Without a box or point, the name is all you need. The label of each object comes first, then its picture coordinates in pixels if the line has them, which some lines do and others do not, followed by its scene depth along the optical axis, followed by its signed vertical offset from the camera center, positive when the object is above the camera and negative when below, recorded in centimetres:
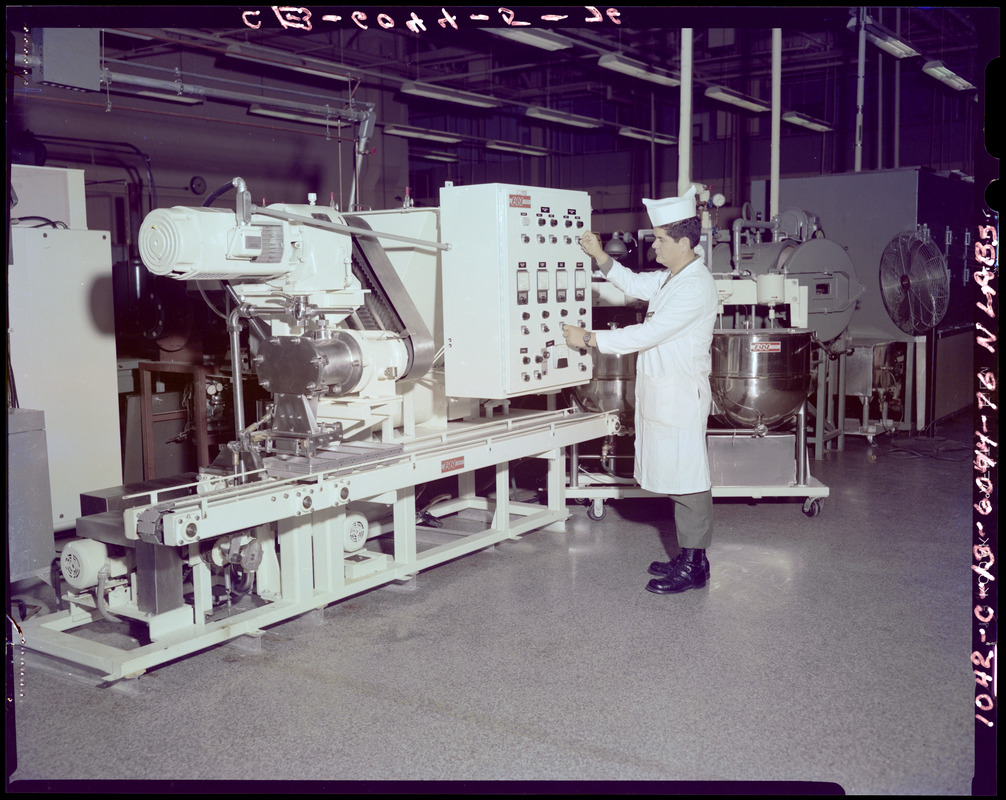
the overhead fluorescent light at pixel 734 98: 945 +226
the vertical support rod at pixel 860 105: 824 +180
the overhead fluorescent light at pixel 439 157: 1454 +251
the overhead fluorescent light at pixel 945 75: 822 +214
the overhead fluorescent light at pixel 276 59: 731 +217
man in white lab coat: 361 -27
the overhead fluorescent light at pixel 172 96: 670 +166
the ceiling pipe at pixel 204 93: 533 +152
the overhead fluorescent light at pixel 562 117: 1026 +228
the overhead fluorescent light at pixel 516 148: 1309 +243
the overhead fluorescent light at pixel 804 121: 1080 +228
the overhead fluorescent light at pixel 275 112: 864 +203
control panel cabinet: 355 +10
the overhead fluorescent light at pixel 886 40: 682 +214
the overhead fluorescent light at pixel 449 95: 882 +217
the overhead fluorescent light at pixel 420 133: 1094 +216
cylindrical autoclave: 462 -30
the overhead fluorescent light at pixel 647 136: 1259 +247
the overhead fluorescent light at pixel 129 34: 724 +224
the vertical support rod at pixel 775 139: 640 +118
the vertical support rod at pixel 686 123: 494 +100
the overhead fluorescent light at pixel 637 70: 798 +220
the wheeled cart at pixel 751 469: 479 -83
